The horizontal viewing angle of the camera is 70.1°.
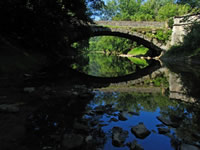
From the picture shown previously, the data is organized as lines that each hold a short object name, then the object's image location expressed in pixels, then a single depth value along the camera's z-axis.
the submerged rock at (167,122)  2.19
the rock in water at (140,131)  1.87
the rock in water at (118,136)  1.70
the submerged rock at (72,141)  1.58
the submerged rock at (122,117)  2.37
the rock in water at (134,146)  1.59
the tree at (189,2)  42.11
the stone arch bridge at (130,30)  20.05
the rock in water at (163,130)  1.99
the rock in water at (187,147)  1.59
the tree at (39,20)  6.93
